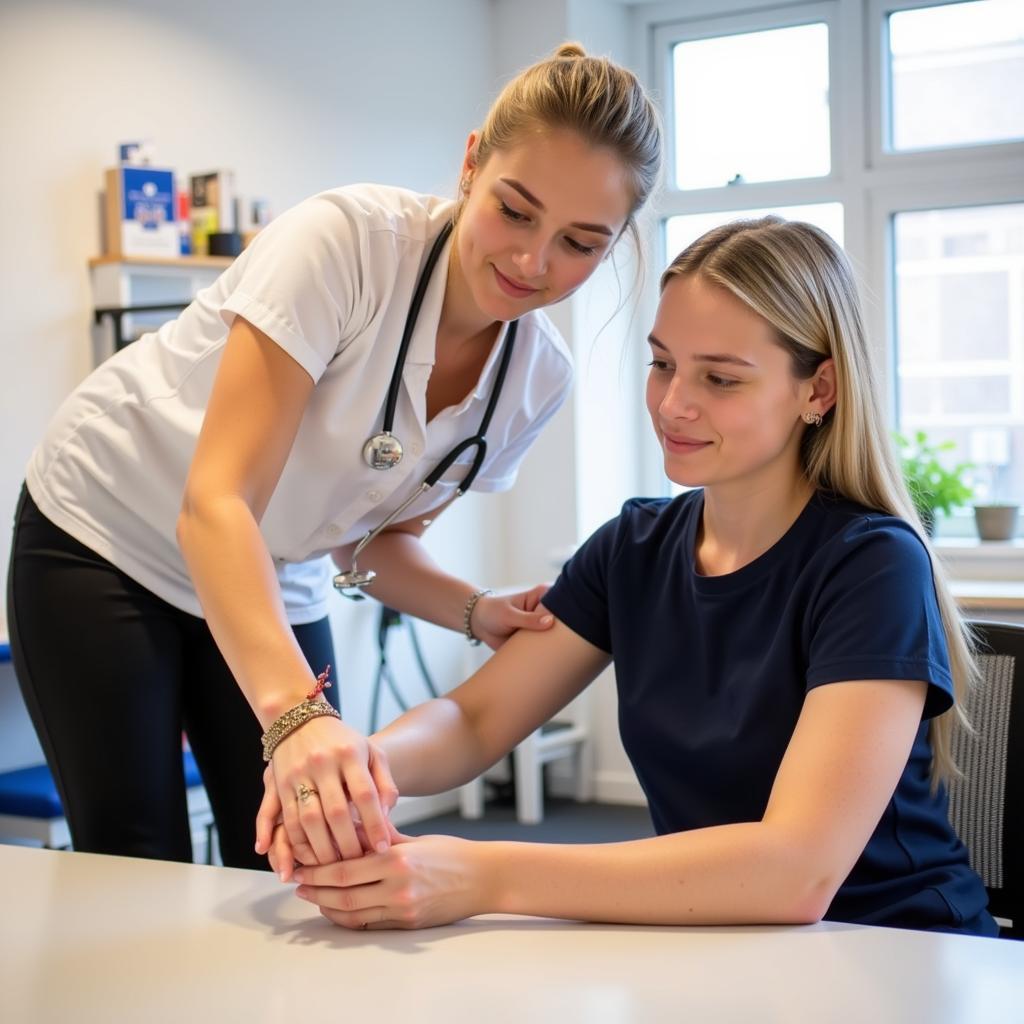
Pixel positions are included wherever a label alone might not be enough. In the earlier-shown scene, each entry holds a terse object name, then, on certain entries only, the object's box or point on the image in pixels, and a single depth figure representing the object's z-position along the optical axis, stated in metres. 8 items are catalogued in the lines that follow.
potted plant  4.36
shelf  3.50
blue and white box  3.50
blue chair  2.88
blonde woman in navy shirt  1.15
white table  0.91
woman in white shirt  1.39
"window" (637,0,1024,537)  4.50
